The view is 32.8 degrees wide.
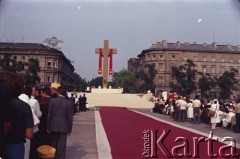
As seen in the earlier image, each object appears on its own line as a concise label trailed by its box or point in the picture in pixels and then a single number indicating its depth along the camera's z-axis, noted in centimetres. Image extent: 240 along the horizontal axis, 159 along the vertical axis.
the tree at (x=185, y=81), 5725
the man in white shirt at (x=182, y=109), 2239
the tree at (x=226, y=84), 5548
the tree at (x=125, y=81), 9476
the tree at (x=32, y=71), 4266
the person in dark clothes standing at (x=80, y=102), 3222
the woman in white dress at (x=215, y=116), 1717
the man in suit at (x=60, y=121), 724
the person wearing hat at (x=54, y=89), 775
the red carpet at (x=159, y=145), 865
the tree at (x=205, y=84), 5744
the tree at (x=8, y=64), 4193
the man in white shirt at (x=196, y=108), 2075
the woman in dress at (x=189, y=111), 2232
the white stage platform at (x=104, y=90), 5378
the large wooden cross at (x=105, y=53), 5045
